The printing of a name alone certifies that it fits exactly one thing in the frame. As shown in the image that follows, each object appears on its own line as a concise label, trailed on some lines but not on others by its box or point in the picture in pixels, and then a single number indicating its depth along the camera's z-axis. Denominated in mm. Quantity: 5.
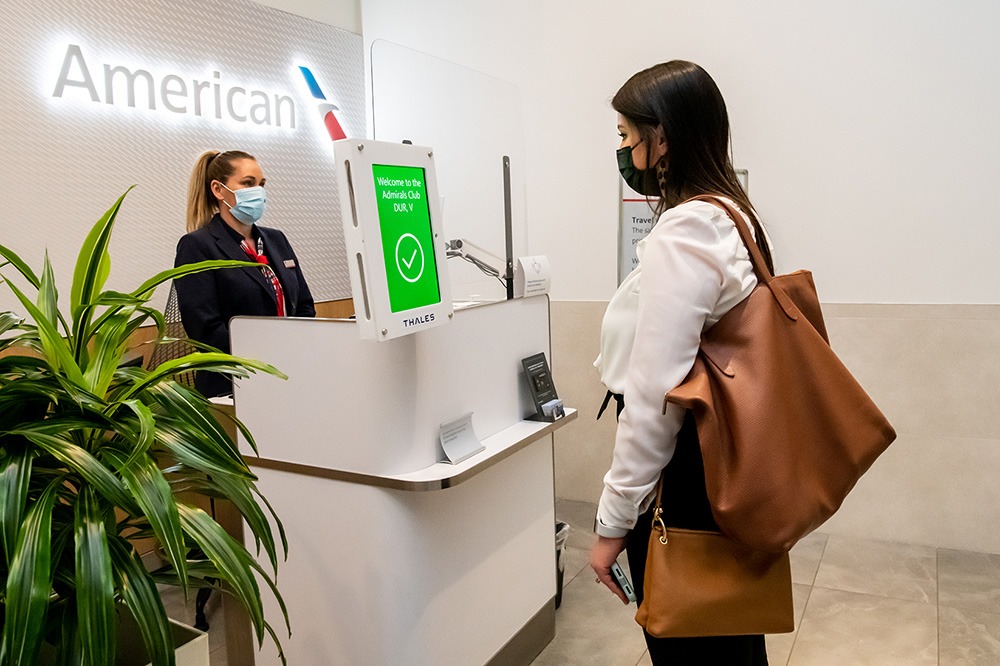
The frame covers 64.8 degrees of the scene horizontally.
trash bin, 2912
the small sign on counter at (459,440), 1971
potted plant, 1022
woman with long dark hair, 1234
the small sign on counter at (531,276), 2404
